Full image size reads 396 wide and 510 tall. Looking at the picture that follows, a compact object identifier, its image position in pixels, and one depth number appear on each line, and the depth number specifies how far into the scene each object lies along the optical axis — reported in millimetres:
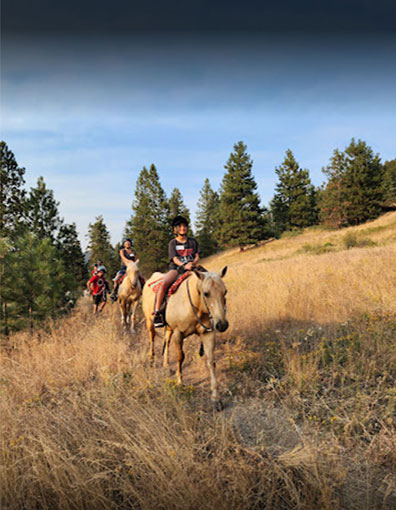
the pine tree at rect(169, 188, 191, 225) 45250
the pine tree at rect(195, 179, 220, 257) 53294
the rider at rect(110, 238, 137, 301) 10150
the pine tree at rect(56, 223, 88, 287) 22055
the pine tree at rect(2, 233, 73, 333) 7121
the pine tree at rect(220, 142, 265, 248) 40000
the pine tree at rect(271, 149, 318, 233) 45453
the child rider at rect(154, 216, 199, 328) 5199
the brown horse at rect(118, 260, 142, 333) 8719
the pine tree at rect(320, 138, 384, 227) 37000
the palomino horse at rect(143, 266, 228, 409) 3598
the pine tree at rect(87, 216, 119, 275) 43500
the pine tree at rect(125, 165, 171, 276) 39688
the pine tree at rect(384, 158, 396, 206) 39000
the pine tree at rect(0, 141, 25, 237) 20781
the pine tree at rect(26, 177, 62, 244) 20219
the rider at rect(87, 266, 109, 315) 11945
